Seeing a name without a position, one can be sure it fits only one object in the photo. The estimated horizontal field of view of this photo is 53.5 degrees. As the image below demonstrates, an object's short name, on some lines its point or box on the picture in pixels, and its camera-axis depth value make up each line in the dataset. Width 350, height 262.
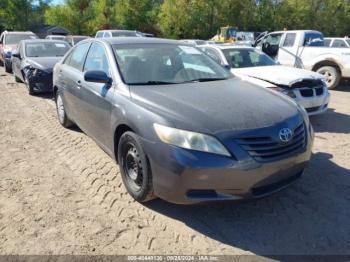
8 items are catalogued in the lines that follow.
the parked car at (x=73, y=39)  21.06
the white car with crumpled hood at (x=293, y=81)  6.39
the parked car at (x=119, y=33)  17.06
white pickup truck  10.58
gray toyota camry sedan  2.93
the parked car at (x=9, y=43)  14.15
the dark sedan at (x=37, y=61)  8.95
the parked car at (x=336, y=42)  13.90
